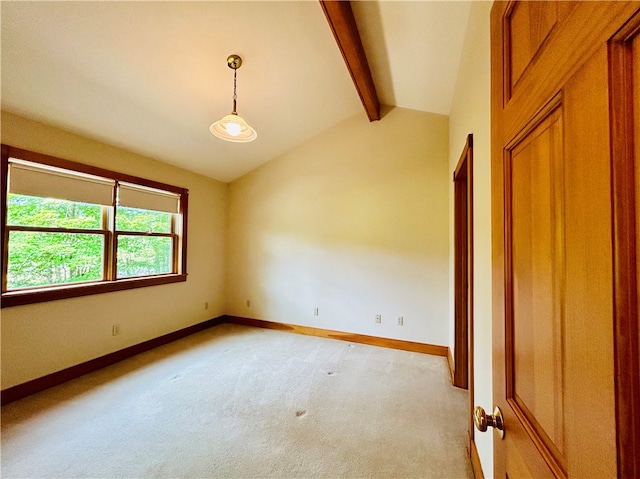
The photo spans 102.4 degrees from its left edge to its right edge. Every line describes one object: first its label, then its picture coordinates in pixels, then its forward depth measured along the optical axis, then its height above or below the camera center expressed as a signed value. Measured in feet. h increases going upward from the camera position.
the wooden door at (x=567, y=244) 1.11 +0.02
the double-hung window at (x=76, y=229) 7.24 +0.51
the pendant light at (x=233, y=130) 6.24 +2.92
